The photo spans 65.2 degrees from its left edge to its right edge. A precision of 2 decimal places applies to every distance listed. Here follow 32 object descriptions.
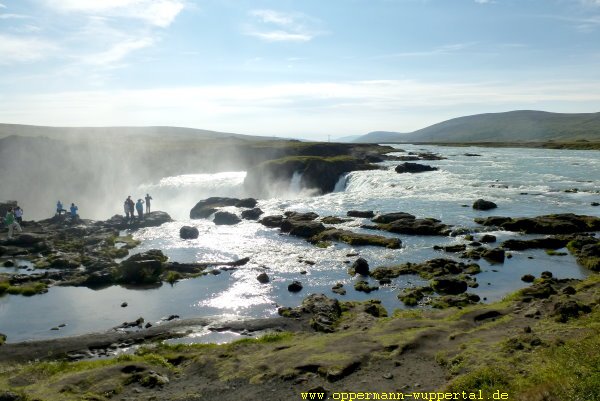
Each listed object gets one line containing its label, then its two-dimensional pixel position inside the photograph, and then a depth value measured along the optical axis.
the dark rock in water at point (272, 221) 57.09
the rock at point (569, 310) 19.45
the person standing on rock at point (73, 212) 60.22
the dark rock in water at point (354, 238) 44.38
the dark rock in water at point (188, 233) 52.75
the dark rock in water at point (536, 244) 41.22
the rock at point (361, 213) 57.30
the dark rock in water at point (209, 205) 68.00
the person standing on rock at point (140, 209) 61.21
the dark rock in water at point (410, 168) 90.62
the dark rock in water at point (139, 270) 36.97
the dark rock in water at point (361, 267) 36.27
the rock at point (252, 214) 62.31
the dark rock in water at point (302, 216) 56.59
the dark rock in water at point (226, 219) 60.31
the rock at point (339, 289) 32.03
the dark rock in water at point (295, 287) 33.03
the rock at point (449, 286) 31.01
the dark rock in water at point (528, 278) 32.11
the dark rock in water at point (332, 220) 55.26
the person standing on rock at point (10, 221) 48.93
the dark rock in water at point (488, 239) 43.38
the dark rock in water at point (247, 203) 70.69
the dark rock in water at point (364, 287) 32.38
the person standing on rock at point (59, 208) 61.41
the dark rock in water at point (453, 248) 41.22
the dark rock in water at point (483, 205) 56.06
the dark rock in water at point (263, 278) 35.34
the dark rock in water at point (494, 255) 37.72
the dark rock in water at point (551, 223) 45.38
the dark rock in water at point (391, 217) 52.80
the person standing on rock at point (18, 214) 55.62
